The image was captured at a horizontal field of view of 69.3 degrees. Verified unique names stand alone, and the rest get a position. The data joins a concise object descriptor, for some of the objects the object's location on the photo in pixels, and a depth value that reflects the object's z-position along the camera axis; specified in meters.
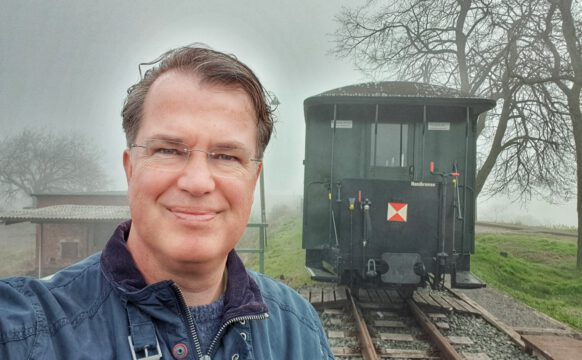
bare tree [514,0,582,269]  10.09
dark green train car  5.77
